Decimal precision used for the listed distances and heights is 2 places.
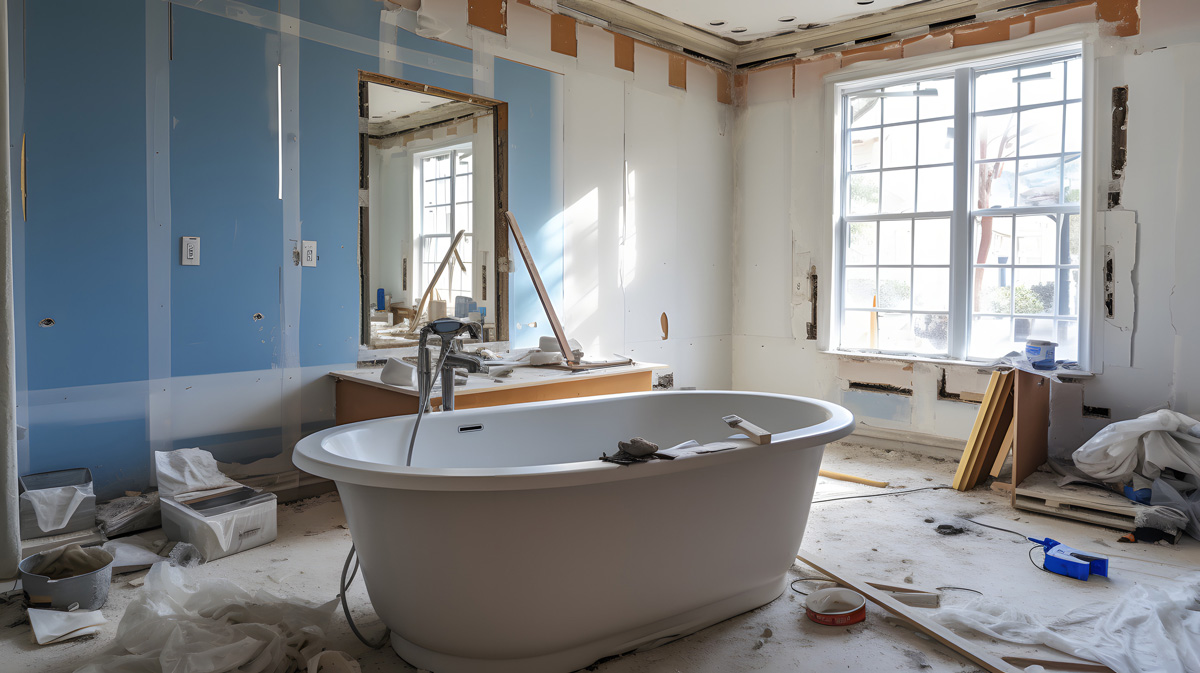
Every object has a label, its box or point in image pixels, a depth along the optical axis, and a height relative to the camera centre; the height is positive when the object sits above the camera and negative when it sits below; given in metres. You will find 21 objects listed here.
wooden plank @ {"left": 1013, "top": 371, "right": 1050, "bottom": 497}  3.42 -0.55
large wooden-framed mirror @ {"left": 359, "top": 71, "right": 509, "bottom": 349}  3.46 +0.50
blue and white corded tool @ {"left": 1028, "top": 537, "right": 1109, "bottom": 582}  2.54 -0.88
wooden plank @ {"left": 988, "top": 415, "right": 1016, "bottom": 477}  3.63 -0.72
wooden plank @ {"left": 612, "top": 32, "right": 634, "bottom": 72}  4.44 +1.58
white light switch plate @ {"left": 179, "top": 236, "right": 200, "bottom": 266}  2.91 +0.22
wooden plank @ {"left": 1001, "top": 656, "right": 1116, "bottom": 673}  1.95 -0.95
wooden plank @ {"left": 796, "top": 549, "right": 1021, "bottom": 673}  1.96 -0.91
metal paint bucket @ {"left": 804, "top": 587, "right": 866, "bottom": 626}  2.19 -0.91
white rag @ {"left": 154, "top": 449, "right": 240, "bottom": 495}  2.77 -0.64
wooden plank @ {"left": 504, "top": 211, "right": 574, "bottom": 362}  3.59 +0.07
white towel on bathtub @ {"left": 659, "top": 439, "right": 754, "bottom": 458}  1.93 -0.38
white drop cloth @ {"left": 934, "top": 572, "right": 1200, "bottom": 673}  1.96 -0.92
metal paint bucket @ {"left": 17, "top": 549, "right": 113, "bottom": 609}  2.14 -0.84
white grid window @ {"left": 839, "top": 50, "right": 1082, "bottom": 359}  3.93 +0.60
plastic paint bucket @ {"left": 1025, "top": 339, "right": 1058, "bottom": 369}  3.69 -0.22
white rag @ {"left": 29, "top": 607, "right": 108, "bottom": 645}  2.02 -0.90
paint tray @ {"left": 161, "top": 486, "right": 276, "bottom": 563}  2.59 -0.78
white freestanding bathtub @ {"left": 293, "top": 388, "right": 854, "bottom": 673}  1.75 -0.61
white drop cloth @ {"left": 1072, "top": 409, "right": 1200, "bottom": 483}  3.09 -0.58
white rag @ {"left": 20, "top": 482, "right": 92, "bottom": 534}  2.48 -0.68
